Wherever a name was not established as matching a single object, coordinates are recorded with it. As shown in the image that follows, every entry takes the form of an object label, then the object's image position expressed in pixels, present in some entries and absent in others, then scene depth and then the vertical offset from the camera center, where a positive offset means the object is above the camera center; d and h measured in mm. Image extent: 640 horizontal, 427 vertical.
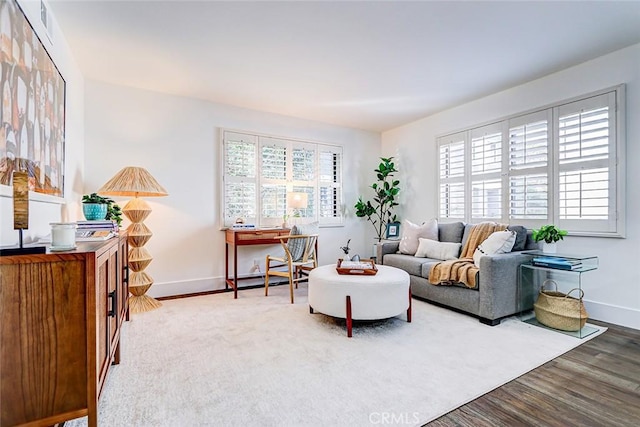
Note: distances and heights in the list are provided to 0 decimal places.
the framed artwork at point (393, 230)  5062 -312
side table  2779 -683
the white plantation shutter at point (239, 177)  4191 +488
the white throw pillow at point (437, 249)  3640 -460
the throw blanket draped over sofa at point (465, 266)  2938 -545
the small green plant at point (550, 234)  2910 -209
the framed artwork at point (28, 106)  1411 +591
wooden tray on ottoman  2807 -546
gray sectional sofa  2771 -747
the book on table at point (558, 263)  2652 -454
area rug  1575 -1035
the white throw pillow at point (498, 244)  3002 -316
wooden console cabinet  1054 -463
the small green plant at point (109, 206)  2533 +52
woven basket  2625 -882
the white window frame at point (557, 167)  2846 +490
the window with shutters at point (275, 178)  4230 +514
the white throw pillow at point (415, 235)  4016 -314
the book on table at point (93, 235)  1721 -149
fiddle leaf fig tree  5137 +178
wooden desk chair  3643 -484
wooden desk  3730 -338
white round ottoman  2578 -726
